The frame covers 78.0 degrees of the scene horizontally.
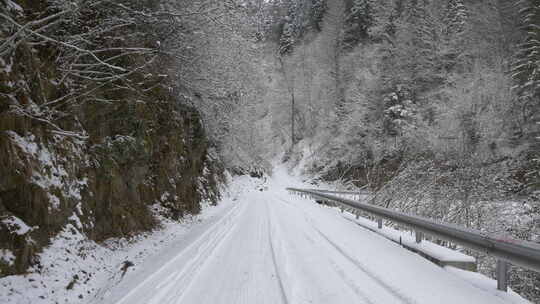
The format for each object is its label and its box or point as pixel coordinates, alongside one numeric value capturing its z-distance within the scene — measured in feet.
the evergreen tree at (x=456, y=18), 108.99
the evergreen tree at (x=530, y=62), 68.18
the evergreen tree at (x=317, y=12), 208.74
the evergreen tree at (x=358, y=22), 155.02
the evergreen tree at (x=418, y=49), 109.70
